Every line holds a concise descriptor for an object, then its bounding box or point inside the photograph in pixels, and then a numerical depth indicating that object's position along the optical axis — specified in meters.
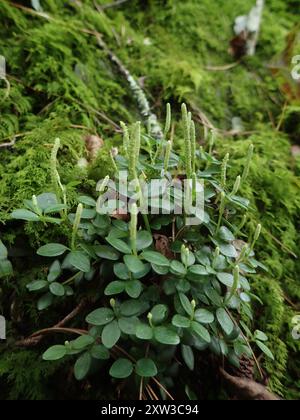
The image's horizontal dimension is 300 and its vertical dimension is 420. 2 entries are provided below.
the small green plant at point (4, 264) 0.24
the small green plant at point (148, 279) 0.22
